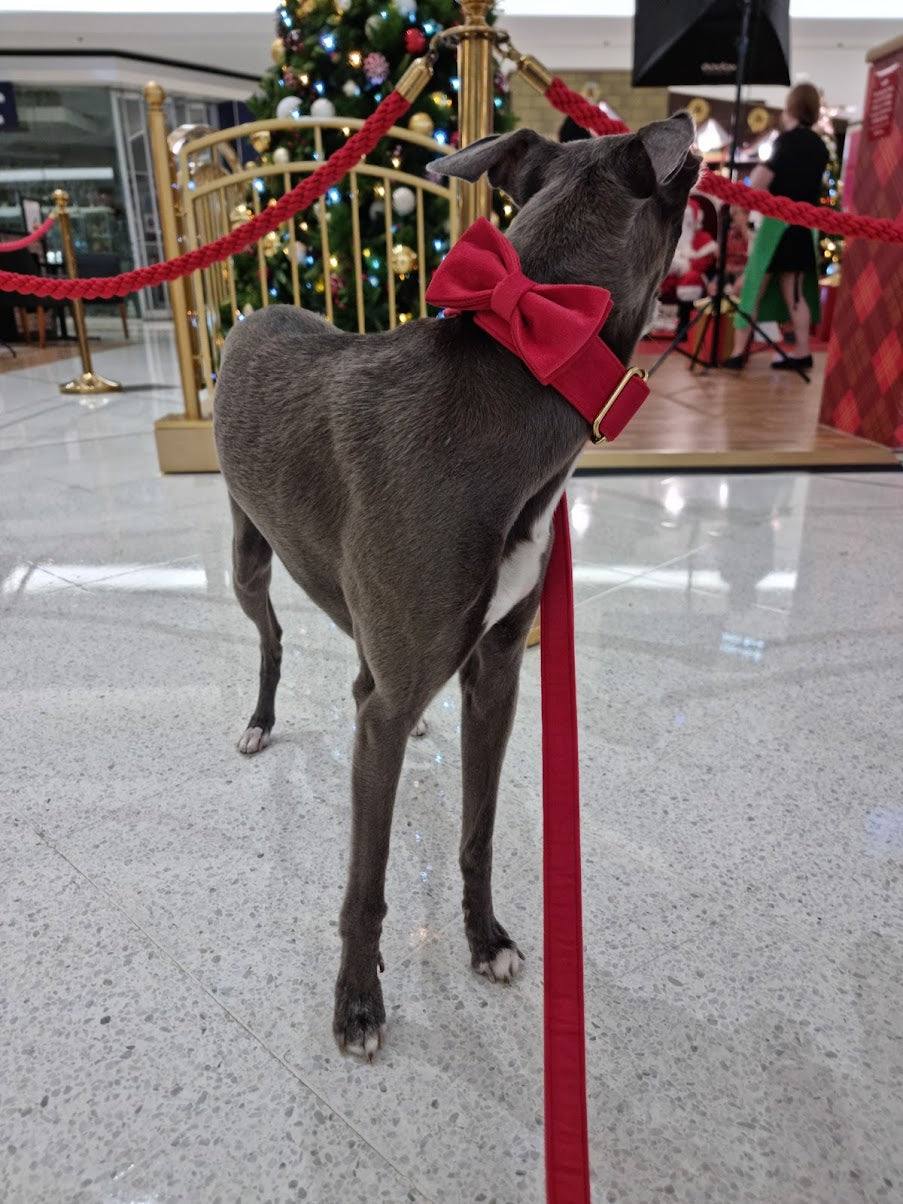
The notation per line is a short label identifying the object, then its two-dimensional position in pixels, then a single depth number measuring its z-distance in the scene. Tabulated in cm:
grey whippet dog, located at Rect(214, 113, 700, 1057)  95
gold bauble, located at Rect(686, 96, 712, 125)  1039
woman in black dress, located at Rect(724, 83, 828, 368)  604
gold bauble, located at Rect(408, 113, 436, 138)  394
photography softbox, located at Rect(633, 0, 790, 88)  496
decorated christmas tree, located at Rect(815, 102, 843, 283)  897
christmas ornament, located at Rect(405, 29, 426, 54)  388
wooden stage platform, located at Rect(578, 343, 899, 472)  431
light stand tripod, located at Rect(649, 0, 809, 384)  494
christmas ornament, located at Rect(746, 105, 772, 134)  1193
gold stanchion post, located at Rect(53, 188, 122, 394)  689
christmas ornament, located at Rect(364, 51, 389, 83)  393
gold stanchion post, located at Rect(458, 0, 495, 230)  206
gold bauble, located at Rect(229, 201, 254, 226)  453
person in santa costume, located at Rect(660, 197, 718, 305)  791
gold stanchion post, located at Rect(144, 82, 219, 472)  391
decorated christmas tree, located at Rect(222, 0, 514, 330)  395
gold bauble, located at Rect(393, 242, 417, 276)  411
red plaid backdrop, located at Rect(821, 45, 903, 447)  420
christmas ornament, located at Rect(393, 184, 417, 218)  405
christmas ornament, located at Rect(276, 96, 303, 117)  418
